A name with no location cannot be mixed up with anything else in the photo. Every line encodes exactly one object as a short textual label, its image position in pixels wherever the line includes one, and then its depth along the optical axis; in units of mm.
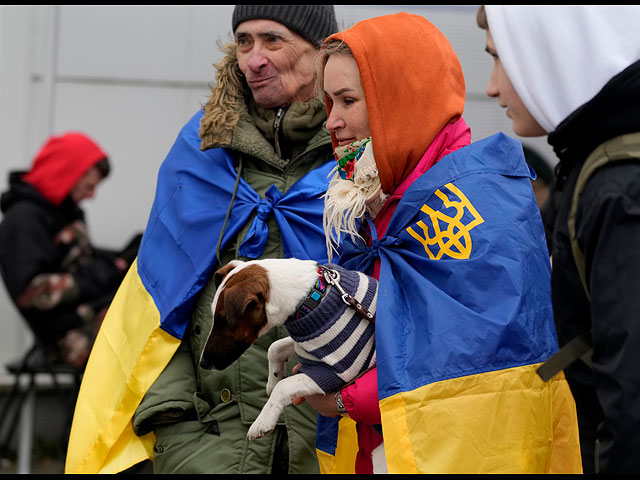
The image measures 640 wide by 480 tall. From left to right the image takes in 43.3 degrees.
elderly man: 3021
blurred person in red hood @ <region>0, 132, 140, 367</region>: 5555
